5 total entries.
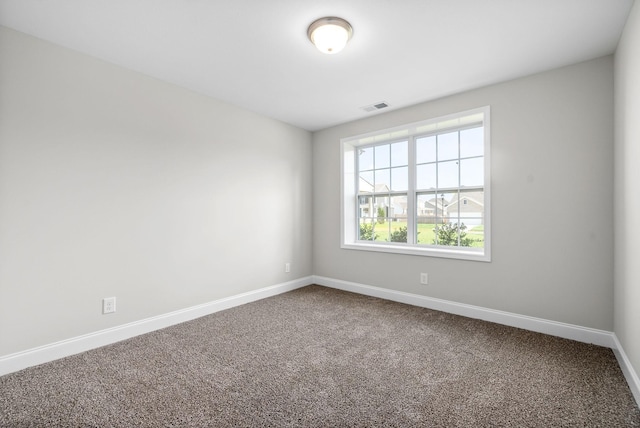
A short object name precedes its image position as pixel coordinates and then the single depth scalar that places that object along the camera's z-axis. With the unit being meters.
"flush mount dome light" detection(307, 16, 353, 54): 2.06
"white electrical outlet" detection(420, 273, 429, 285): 3.54
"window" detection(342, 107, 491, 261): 3.37
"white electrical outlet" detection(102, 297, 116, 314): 2.56
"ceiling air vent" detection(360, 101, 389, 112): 3.62
